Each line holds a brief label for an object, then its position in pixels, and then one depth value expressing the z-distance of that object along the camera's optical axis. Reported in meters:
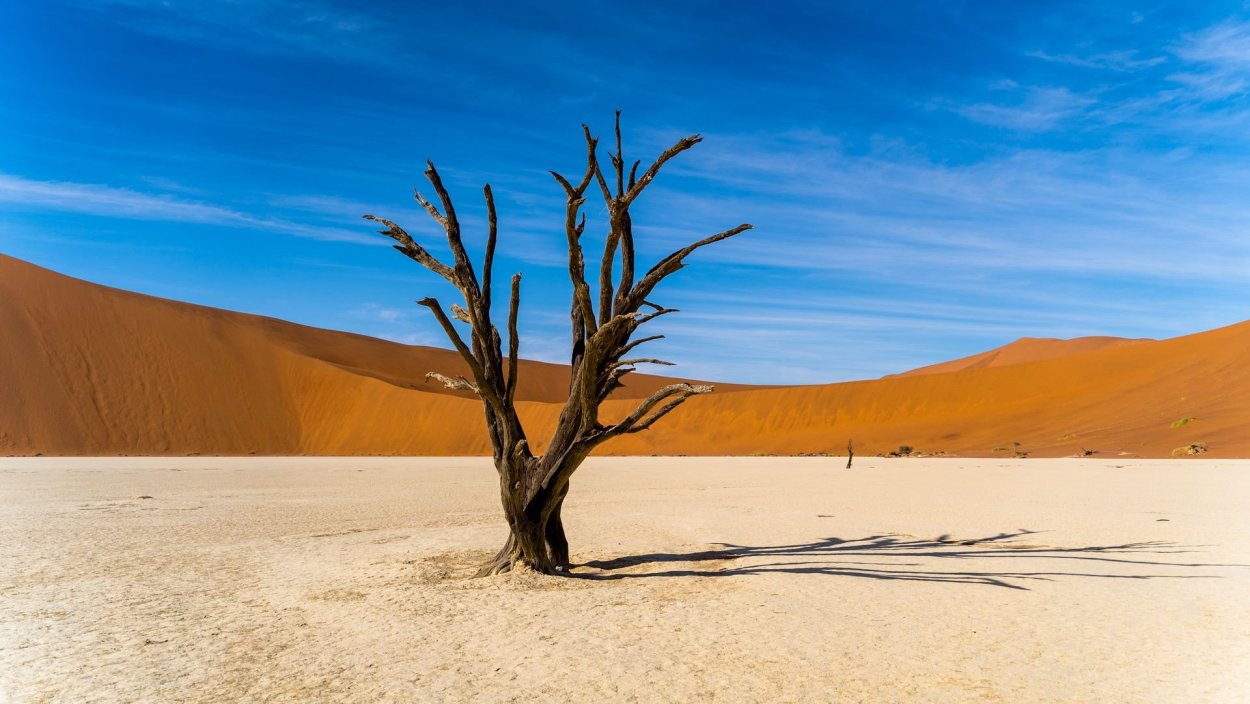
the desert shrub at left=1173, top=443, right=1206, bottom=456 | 27.39
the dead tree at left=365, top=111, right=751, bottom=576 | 8.02
